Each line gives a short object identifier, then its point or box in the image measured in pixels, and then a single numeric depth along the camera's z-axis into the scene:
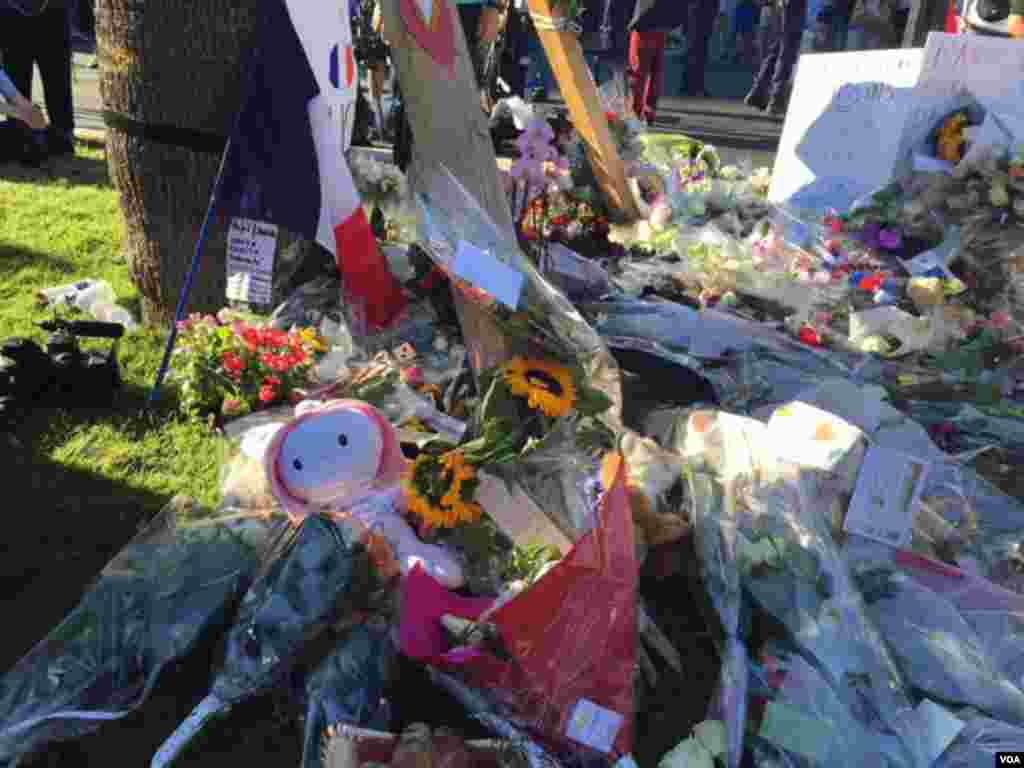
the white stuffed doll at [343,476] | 2.03
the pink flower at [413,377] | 2.80
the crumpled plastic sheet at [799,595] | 1.75
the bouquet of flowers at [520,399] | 2.06
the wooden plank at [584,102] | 4.81
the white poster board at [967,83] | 4.94
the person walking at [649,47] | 7.44
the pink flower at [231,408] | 2.70
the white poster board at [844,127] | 5.16
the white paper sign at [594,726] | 1.64
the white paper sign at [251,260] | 2.90
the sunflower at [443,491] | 2.03
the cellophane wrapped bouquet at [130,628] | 1.64
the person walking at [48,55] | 5.69
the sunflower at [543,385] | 2.18
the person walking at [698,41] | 10.57
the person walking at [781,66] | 9.33
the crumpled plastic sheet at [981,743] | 1.70
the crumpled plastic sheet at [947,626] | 1.86
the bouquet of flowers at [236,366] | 2.74
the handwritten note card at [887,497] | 2.14
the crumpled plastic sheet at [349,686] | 1.64
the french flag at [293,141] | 2.77
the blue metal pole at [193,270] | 2.70
